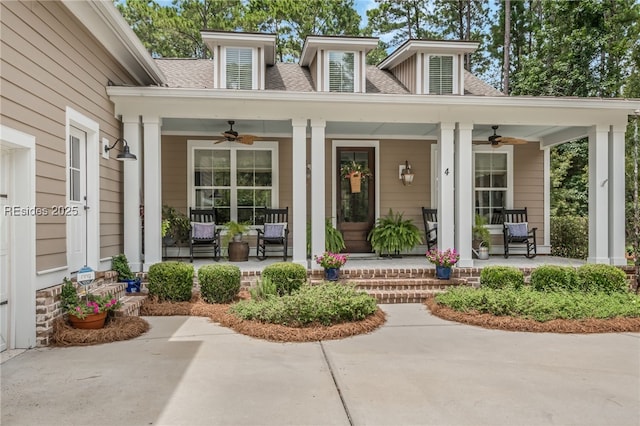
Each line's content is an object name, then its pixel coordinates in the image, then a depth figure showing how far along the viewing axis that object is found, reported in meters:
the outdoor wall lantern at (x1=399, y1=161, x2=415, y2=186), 8.57
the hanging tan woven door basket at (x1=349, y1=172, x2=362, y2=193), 8.38
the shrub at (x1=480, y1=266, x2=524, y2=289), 5.88
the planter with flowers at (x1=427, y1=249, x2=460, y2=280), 6.34
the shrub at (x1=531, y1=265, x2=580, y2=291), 5.91
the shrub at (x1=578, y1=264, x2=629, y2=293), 5.93
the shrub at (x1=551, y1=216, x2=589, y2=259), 9.07
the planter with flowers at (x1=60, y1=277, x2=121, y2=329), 4.21
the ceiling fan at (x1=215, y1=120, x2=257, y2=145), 7.10
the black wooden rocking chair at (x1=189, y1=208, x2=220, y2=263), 7.47
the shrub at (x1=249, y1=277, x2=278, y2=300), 5.27
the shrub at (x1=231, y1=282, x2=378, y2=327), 4.53
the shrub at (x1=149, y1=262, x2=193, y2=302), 5.50
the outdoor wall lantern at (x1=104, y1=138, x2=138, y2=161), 5.57
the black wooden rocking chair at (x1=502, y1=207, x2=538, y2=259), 8.26
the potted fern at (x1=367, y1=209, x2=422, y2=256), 8.18
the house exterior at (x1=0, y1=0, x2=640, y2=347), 3.99
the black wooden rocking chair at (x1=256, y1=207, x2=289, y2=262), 7.68
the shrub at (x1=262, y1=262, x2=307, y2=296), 5.56
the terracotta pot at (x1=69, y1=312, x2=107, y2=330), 4.23
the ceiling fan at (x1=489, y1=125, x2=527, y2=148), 7.55
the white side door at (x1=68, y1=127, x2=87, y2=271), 4.85
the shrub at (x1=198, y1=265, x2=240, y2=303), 5.48
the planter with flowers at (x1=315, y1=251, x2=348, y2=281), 6.13
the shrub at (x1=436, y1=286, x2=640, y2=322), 4.92
